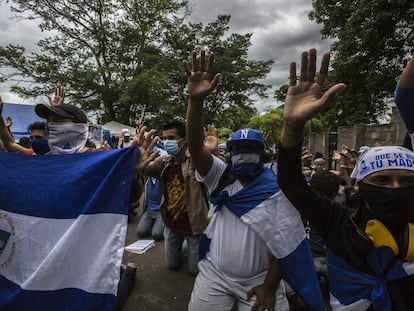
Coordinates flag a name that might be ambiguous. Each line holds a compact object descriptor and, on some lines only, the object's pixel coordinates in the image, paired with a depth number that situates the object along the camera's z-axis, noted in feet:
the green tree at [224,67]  68.59
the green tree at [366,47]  35.35
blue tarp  31.89
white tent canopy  50.68
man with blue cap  6.79
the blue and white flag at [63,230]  6.25
